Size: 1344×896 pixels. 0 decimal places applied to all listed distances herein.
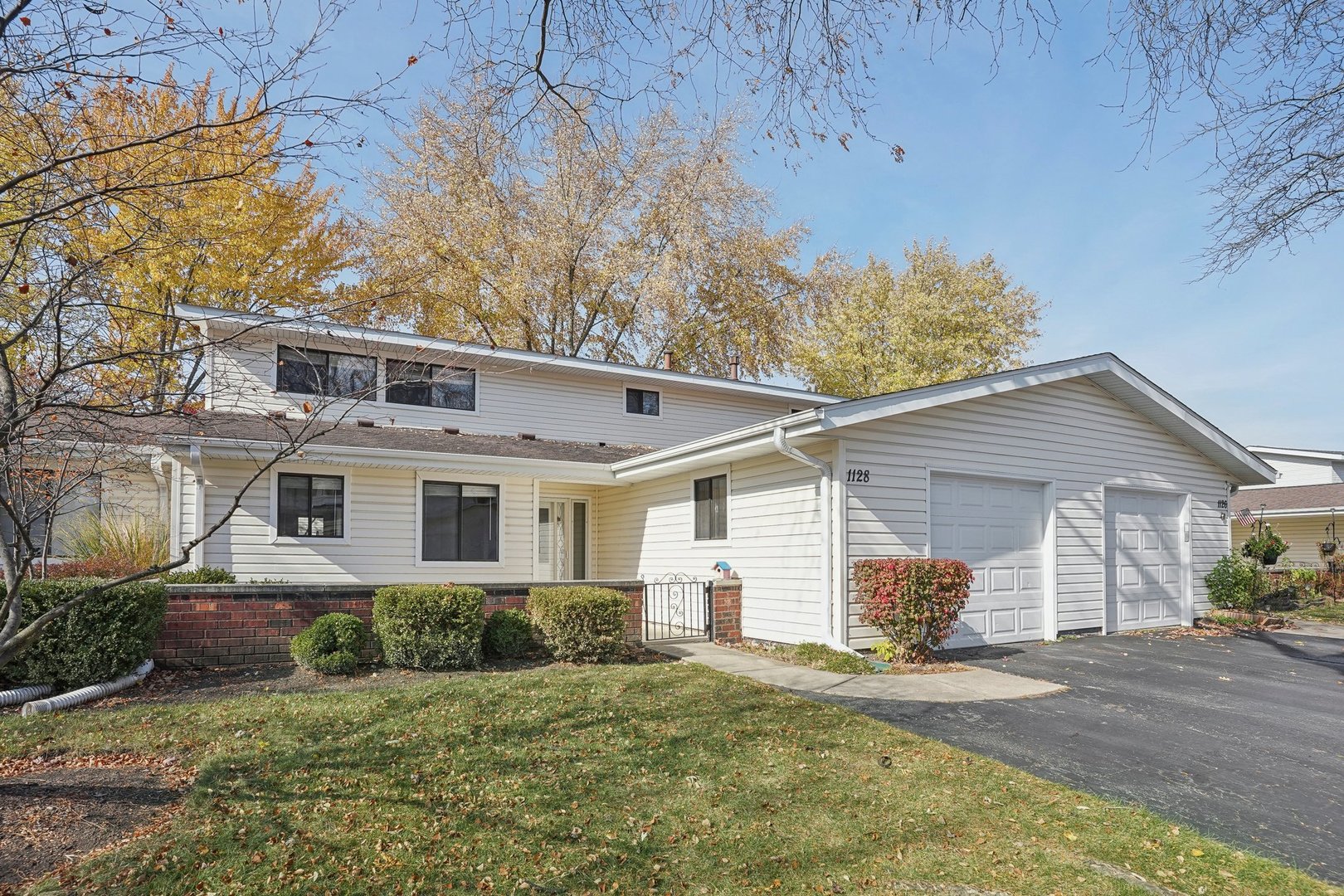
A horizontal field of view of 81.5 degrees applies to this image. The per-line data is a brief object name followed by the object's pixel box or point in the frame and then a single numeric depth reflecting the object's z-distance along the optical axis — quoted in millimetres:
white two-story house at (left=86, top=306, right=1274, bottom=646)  10484
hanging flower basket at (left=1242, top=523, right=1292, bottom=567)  17531
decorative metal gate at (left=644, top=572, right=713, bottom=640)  12188
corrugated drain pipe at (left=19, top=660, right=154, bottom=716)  6605
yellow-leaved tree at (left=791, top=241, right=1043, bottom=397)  29359
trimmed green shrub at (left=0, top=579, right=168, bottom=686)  7367
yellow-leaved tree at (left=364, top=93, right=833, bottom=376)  24016
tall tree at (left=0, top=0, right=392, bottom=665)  3742
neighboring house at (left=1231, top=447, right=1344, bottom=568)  23891
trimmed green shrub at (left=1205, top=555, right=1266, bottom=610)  14000
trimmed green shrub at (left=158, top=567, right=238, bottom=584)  10060
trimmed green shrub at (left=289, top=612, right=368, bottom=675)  8297
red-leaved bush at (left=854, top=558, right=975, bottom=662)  9484
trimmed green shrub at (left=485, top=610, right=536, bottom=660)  9391
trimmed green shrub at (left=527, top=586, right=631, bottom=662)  9234
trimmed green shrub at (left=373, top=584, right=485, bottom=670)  8648
